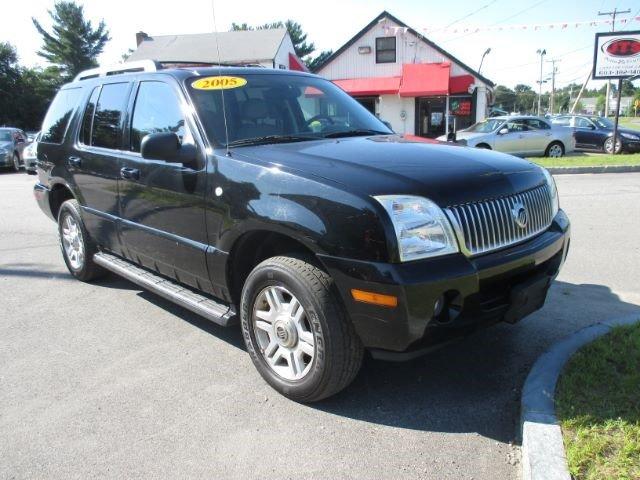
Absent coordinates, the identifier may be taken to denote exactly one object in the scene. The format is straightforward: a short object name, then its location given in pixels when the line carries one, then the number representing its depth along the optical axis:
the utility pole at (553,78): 67.91
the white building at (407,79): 27.73
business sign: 16.59
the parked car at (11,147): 20.17
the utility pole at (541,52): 71.19
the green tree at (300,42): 61.43
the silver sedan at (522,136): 16.69
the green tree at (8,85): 43.25
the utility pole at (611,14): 41.82
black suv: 2.70
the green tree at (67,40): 53.19
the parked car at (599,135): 19.58
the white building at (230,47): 30.94
